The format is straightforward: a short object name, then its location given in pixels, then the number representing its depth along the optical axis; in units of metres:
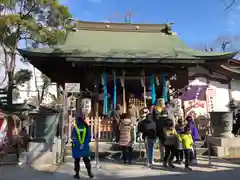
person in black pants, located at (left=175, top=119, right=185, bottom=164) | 5.83
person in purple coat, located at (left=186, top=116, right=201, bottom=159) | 6.43
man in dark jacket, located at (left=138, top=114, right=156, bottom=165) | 5.98
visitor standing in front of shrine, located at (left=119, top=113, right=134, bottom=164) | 6.16
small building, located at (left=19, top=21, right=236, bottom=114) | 7.98
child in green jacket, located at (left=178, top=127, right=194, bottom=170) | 5.78
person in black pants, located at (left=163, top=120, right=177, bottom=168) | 5.86
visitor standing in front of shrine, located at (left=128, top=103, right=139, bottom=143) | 7.52
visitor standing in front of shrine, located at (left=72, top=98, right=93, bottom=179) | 4.88
